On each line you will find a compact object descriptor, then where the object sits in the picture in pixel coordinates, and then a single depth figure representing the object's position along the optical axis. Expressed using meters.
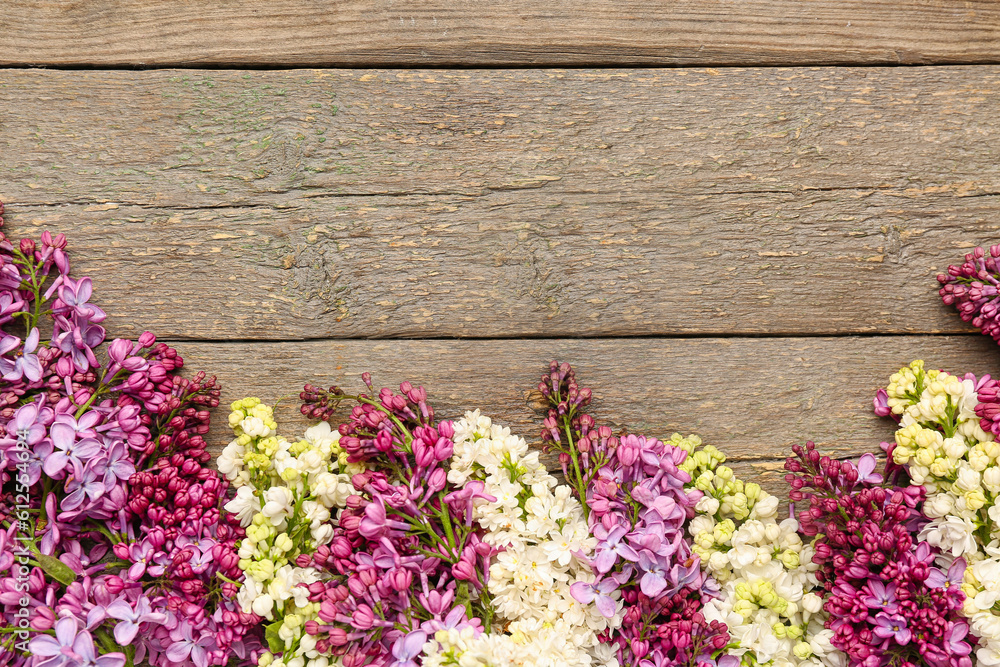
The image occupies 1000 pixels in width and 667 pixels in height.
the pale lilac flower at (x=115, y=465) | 0.88
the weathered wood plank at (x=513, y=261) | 0.91
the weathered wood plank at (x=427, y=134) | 0.91
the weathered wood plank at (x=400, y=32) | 0.91
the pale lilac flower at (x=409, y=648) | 0.86
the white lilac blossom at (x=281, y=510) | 0.87
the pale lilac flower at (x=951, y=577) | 0.87
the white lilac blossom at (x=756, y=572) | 0.88
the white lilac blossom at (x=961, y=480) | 0.86
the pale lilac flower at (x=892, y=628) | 0.86
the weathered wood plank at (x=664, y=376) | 0.91
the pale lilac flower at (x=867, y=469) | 0.89
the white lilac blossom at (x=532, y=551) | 0.87
